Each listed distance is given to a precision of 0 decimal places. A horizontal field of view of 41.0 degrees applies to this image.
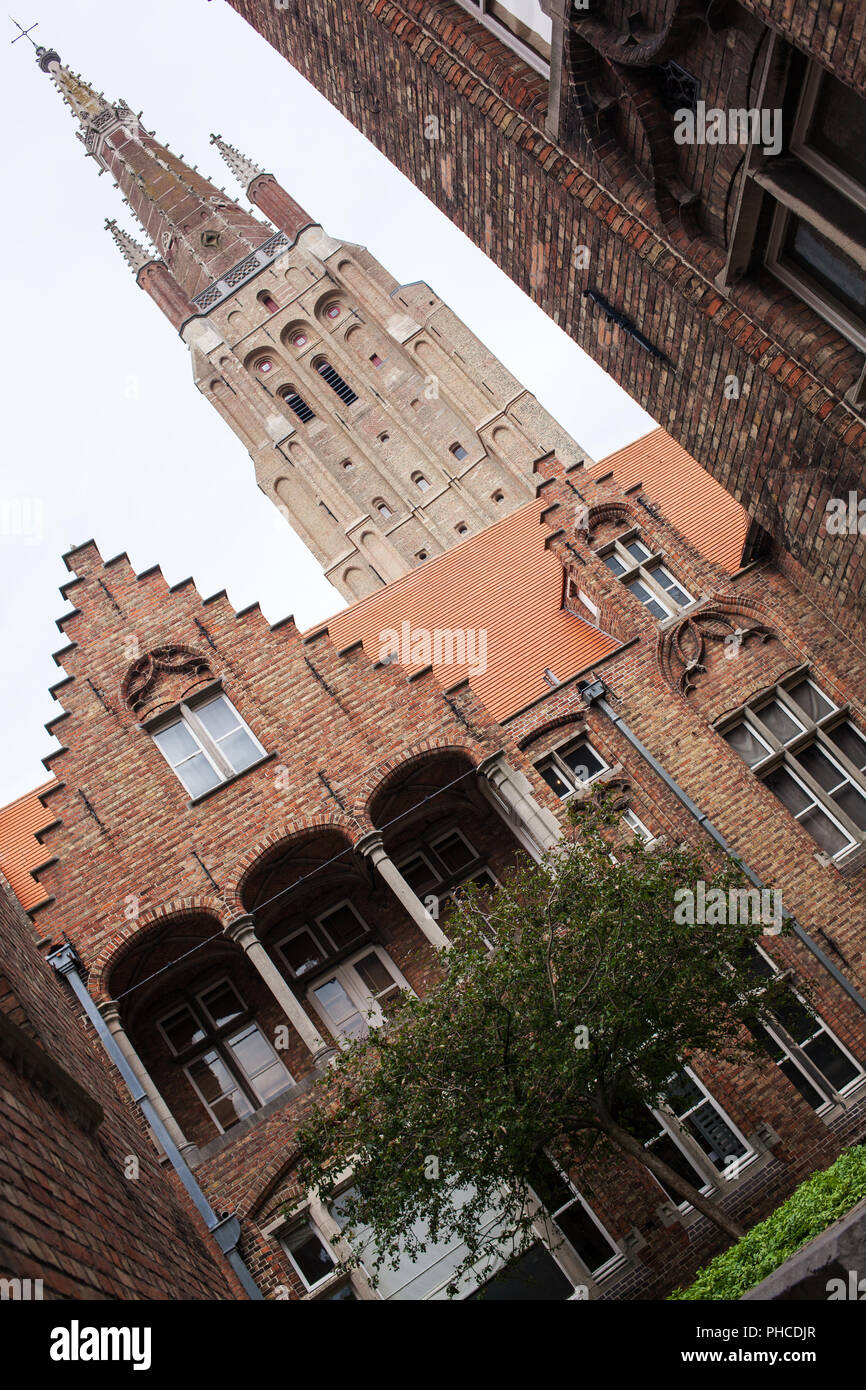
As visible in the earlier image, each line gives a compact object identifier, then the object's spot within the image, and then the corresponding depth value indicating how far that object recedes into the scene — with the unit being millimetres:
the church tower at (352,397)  42625
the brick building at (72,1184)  4742
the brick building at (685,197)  7574
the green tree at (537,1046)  11359
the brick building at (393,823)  14859
